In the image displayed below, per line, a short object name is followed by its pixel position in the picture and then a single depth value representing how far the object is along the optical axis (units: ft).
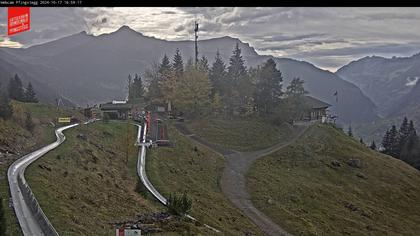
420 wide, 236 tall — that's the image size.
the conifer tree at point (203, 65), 238.17
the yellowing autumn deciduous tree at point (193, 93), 215.51
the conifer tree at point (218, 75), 238.68
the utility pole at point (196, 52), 237.86
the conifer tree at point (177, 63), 262.12
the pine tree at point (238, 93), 229.45
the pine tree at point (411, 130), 282.75
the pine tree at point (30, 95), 260.42
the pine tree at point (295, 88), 228.02
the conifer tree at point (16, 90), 243.60
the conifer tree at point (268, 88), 222.07
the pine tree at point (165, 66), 260.54
